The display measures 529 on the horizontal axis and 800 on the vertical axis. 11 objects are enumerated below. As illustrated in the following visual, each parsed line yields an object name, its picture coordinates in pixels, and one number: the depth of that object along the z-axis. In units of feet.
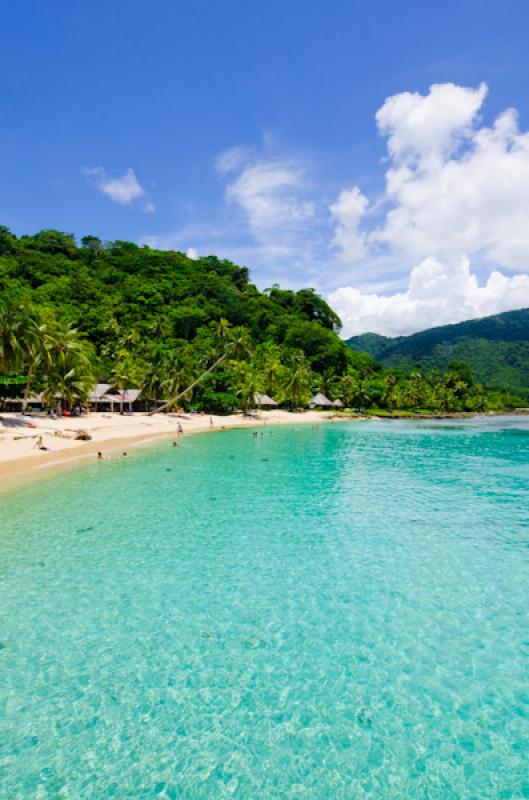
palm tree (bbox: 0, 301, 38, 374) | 116.78
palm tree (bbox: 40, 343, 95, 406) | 155.84
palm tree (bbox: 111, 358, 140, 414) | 205.05
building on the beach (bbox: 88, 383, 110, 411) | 201.87
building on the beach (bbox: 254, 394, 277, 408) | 261.03
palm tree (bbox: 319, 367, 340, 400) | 317.59
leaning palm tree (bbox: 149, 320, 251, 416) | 208.14
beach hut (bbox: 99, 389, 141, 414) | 204.83
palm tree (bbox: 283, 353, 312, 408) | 260.01
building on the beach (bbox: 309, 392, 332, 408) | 301.02
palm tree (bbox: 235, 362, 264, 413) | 224.12
